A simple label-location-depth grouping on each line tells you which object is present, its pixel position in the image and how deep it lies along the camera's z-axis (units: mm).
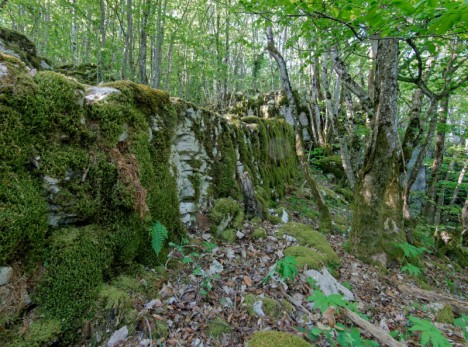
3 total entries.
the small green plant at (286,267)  2666
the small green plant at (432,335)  1877
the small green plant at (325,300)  2092
